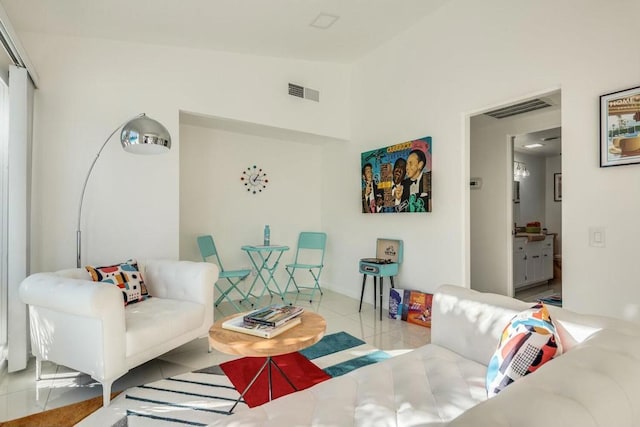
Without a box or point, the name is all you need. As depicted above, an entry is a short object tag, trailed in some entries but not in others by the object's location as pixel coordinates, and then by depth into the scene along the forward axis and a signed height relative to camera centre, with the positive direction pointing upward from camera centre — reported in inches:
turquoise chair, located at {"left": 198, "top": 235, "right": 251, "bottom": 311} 154.3 -26.9
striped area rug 74.9 -45.5
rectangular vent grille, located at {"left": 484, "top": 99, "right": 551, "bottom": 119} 139.0 +45.9
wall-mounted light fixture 245.4 +31.8
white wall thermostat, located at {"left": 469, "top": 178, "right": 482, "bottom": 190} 182.2 +16.2
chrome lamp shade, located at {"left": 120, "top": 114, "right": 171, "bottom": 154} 98.9 +23.0
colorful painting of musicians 138.8 +15.8
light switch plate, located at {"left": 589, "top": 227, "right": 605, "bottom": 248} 90.5 -6.6
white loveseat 78.0 -28.6
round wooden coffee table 65.6 -26.0
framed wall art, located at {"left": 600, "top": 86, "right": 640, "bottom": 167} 84.1 +21.8
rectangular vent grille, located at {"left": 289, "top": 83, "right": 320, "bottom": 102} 164.2 +60.2
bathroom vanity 194.9 -27.8
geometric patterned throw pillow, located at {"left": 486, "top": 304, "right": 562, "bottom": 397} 44.9 -18.9
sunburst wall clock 183.8 +18.9
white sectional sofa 29.2 -21.1
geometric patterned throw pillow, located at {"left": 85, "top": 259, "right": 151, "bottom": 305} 100.7 -19.7
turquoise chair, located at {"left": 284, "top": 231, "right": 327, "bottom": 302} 192.5 -25.1
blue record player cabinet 145.6 -21.6
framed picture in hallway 262.7 +20.2
